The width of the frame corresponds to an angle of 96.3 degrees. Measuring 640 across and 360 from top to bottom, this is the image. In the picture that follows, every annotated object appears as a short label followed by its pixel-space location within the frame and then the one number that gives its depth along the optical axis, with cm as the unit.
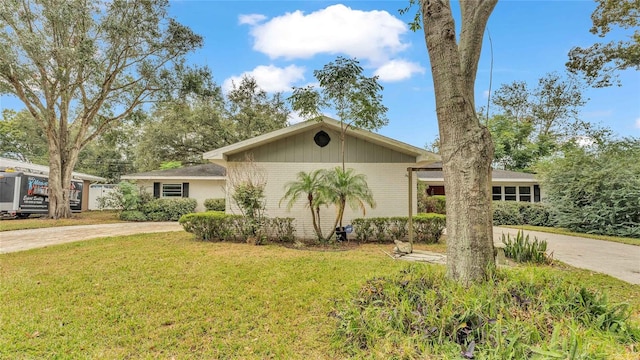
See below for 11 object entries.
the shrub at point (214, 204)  1664
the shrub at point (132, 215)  1527
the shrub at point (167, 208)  1566
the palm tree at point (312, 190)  889
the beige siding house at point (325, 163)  1017
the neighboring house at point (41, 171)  1501
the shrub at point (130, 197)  1511
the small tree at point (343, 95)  956
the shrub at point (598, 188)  1127
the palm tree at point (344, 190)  880
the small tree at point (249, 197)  879
